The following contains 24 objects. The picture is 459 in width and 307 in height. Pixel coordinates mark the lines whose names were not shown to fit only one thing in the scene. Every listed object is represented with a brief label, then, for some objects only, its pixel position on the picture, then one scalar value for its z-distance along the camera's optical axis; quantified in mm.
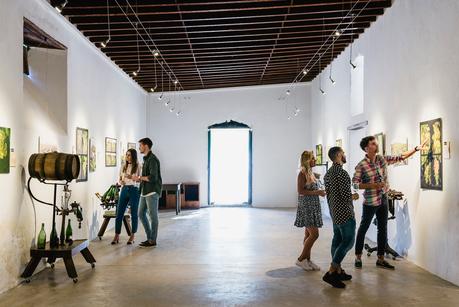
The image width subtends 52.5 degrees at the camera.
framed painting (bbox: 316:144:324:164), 12505
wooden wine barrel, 5191
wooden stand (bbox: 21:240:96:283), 5195
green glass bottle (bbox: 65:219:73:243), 5659
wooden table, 12624
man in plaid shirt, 5742
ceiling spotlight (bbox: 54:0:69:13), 5320
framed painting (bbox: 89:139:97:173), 8133
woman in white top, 7492
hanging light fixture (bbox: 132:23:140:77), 7633
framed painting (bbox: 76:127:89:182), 7438
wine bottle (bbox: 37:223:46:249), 5355
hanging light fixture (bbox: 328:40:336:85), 10902
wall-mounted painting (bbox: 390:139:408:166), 6520
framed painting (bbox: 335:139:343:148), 10211
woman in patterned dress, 5441
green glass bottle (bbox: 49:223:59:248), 5405
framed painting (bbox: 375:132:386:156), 7374
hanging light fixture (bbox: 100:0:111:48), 6266
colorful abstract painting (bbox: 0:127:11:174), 4766
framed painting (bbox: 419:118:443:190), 5438
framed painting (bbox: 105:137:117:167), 9317
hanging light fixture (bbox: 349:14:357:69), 8918
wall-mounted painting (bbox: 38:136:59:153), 5905
